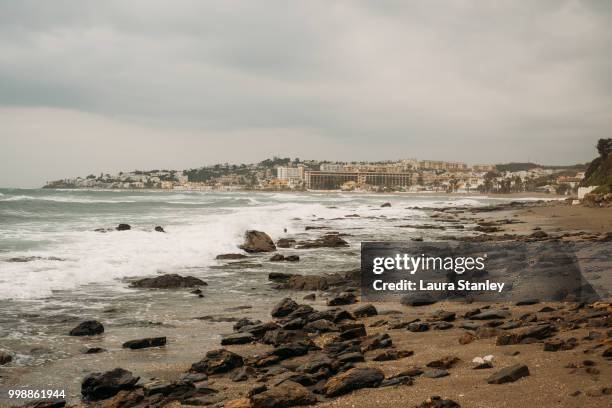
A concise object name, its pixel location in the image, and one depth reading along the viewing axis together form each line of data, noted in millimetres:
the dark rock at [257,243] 20625
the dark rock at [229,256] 18547
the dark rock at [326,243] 21672
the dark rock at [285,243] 22359
